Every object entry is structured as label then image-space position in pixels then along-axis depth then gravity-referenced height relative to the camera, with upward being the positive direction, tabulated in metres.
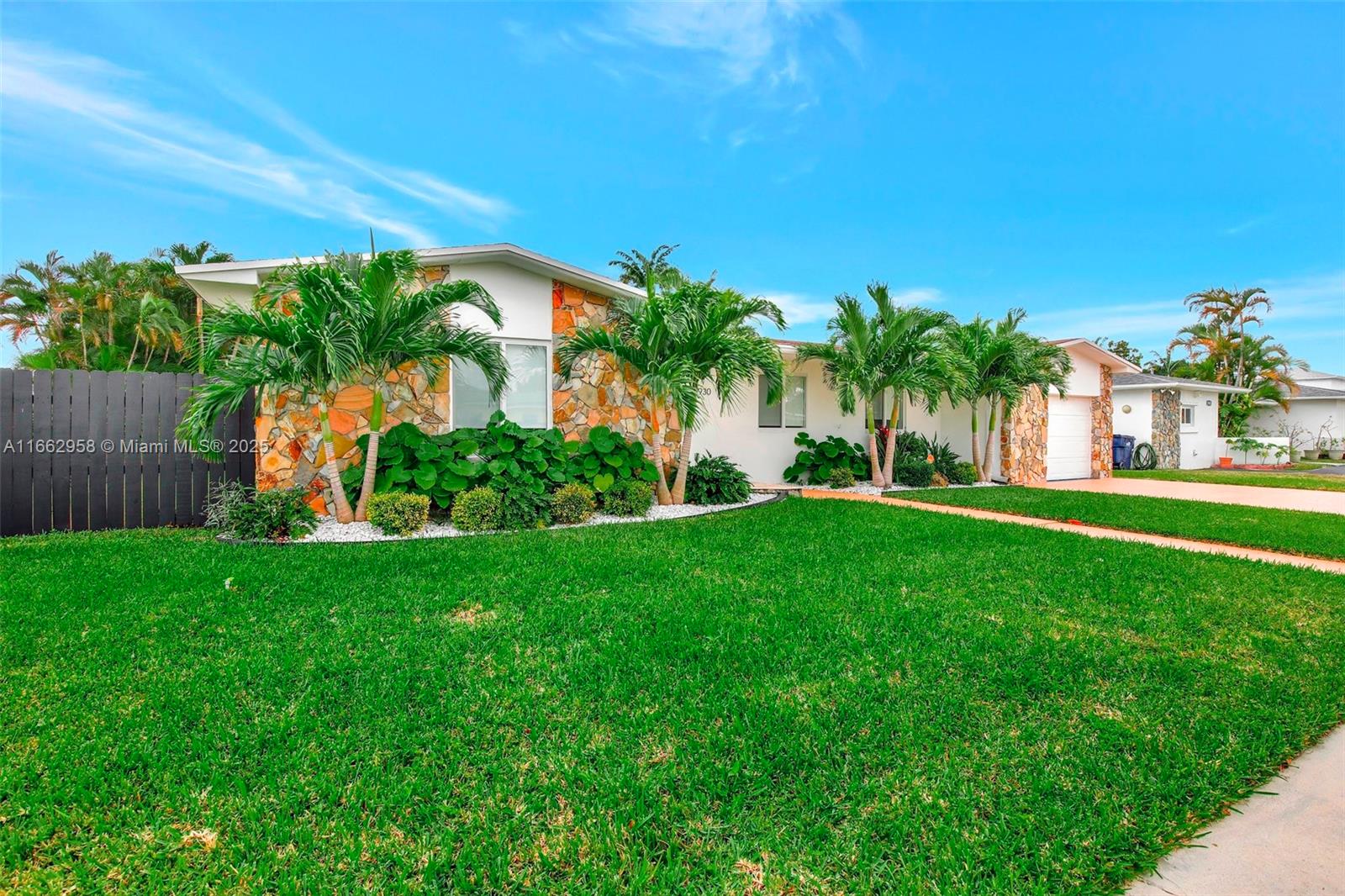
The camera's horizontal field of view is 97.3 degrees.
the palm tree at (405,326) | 6.89 +1.45
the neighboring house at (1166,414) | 20.81 +1.21
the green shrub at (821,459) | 12.41 -0.28
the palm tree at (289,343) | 6.64 +1.16
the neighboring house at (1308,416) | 25.58 +1.43
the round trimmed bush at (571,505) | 7.84 -0.80
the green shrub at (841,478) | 12.17 -0.66
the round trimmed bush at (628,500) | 8.46 -0.79
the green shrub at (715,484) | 9.73 -0.65
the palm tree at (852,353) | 11.26 +1.82
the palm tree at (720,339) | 8.34 +1.53
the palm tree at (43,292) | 21.05 +5.45
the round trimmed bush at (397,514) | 7.04 -0.84
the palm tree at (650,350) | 8.22 +1.40
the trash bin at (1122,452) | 20.34 -0.16
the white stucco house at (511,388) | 7.97 +0.87
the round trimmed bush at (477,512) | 7.34 -0.84
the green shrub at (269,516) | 6.58 -0.82
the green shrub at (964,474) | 13.44 -0.62
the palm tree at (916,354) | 11.09 +1.76
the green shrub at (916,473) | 12.66 -0.58
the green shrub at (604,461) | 8.52 -0.24
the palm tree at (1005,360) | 12.66 +1.89
